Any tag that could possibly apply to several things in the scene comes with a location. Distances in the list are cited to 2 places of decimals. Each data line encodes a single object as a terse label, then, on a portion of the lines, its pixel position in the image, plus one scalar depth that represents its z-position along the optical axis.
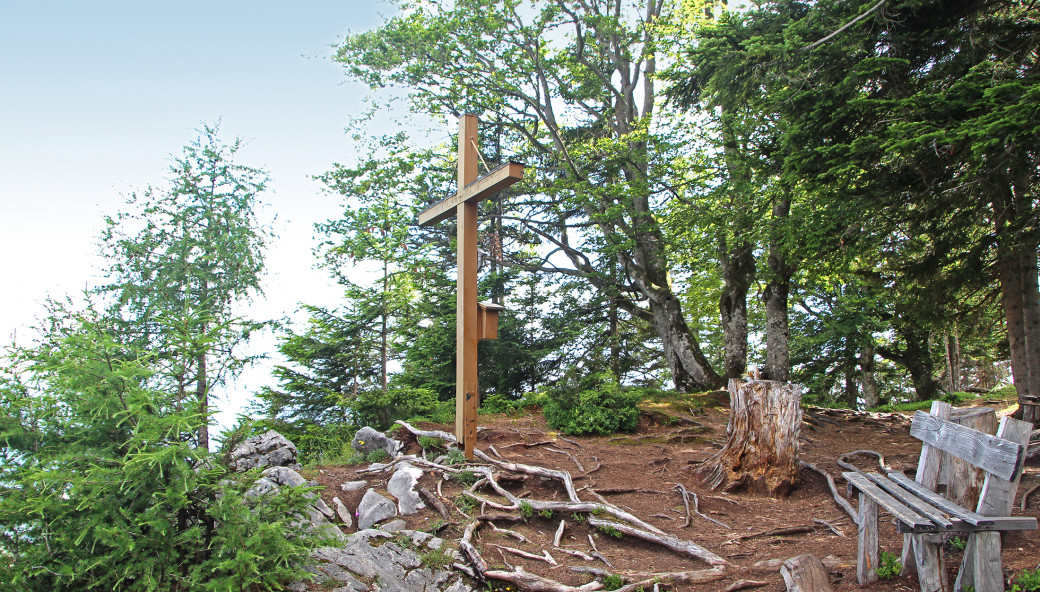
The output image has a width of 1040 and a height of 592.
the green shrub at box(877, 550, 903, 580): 4.40
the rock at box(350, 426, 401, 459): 8.08
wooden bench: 3.79
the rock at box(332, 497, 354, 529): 5.79
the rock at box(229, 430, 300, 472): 7.13
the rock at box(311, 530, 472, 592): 4.43
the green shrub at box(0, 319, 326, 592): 3.33
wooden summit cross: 7.58
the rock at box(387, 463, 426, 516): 6.10
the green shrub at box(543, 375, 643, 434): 10.24
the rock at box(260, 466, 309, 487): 6.00
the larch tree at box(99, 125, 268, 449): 16.81
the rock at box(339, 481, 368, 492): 6.61
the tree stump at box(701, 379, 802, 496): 7.62
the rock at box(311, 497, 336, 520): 5.66
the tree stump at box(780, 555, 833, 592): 4.37
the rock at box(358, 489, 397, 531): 5.81
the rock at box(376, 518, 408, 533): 5.51
